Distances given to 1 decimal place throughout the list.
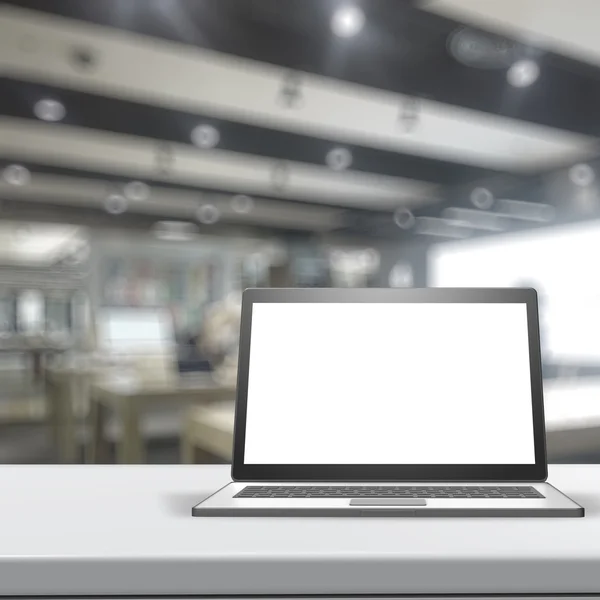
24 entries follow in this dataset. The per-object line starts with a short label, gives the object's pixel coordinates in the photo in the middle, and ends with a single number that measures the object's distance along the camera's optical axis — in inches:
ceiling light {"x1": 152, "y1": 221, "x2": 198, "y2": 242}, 175.0
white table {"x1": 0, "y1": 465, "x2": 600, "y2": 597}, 18.8
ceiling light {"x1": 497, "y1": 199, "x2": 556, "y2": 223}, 211.8
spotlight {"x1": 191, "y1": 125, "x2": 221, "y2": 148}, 157.3
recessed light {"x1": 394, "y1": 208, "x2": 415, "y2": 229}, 206.1
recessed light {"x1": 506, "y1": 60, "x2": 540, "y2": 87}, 138.7
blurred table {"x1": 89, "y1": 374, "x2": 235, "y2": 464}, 103.3
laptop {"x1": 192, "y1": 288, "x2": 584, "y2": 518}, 26.7
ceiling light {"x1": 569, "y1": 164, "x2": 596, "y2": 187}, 189.8
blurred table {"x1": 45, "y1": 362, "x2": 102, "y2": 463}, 129.9
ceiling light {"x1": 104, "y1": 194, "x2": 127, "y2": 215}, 169.3
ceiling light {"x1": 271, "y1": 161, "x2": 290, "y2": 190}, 178.5
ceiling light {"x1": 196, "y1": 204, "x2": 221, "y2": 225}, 179.3
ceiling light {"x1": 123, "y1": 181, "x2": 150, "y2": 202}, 167.2
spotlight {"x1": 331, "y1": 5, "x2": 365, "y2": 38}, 116.0
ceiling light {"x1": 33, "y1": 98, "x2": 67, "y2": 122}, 140.7
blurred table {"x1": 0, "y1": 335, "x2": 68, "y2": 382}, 153.8
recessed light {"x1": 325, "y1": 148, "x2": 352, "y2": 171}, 175.5
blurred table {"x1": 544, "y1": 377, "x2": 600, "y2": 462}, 61.6
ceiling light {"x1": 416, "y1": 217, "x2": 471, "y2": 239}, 210.7
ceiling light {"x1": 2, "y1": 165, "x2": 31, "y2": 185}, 160.4
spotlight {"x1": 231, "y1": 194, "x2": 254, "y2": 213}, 184.5
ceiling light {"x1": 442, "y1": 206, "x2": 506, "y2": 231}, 212.2
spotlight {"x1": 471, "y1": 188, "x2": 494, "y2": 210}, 197.8
